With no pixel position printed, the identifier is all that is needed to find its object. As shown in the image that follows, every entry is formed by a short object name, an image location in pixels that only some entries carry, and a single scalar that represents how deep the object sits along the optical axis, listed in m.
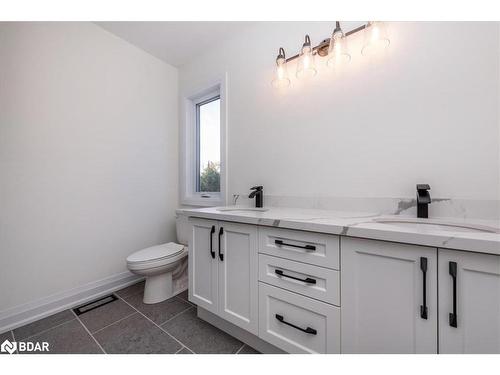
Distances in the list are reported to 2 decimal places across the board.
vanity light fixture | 1.17
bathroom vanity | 0.65
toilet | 1.54
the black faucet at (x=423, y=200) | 1.01
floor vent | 1.57
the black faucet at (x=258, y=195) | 1.64
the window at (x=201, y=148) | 2.18
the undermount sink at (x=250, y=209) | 1.47
